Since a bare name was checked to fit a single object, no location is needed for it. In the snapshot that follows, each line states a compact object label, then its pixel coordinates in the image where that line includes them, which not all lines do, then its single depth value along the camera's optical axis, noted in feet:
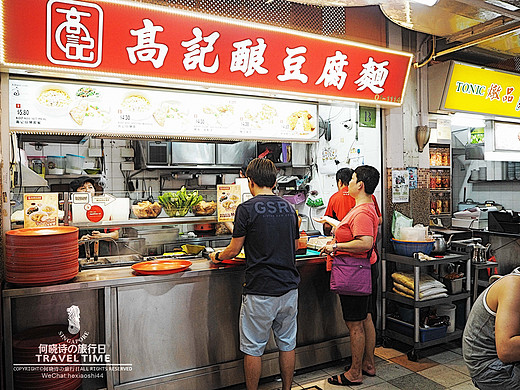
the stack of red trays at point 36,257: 8.93
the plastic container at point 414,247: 13.37
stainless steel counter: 9.80
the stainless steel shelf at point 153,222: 11.18
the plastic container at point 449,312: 13.87
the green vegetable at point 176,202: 12.32
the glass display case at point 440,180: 17.34
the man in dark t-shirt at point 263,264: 9.62
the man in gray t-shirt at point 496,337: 5.73
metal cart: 12.79
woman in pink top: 10.90
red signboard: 8.71
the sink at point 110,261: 11.54
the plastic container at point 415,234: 13.51
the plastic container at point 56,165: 18.94
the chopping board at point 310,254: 12.41
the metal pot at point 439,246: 13.93
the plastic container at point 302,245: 12.42
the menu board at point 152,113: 10.14
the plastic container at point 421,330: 13.01
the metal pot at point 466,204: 27.14
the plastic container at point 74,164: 19.40
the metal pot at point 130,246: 12.91
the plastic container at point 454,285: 13.76
